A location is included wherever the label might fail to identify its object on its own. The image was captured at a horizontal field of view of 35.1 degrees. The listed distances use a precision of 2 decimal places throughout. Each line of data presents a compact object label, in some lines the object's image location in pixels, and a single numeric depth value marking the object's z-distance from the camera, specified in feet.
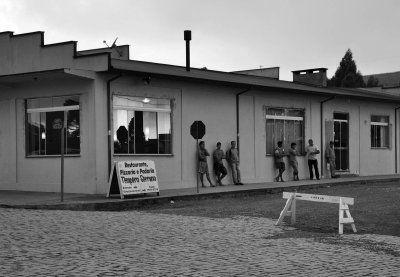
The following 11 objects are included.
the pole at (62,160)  54.85
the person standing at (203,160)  73.00
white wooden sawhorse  37.65
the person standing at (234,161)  77.05
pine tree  303.89
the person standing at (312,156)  88.79
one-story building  63.98
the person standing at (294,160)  86.39
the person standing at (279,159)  83.92
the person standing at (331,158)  92.68
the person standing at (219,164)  75.51
